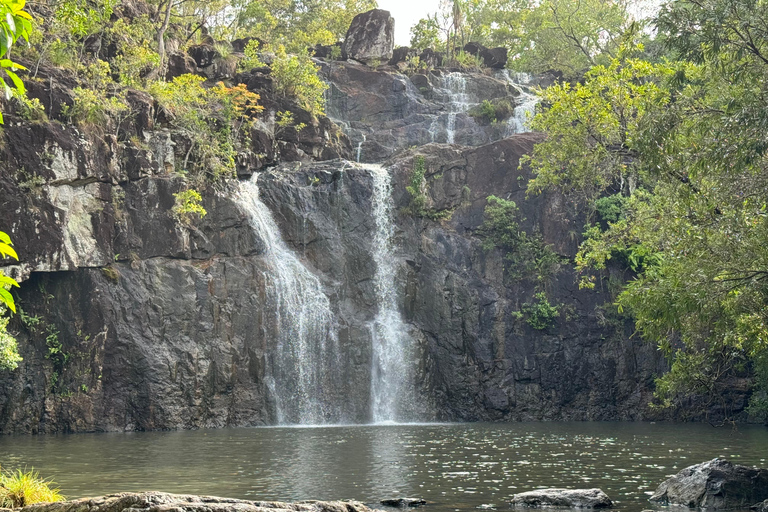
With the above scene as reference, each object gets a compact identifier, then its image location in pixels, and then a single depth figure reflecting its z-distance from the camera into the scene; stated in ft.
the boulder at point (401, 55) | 165.78
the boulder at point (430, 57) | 168.90
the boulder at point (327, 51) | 164.66
